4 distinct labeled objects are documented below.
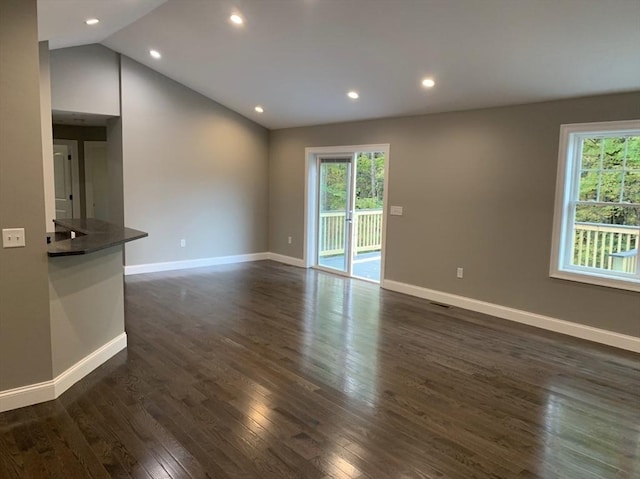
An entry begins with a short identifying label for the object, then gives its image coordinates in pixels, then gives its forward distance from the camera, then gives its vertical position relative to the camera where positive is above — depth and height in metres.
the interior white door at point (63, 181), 8.64 +0.08
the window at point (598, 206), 4.41 -0.09
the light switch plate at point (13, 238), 2.76 -0.33
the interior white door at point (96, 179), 8.77 +0.13
